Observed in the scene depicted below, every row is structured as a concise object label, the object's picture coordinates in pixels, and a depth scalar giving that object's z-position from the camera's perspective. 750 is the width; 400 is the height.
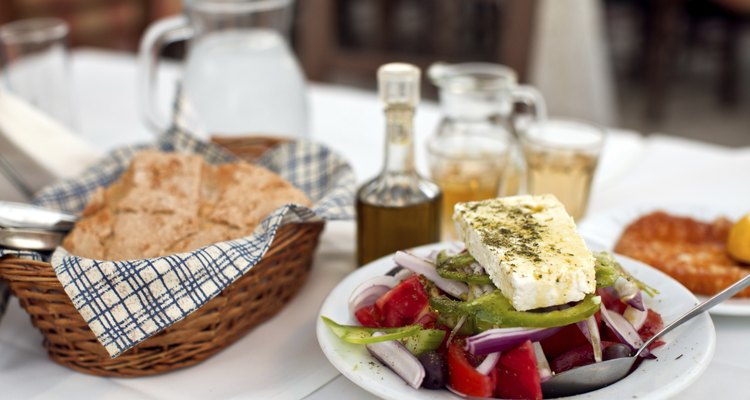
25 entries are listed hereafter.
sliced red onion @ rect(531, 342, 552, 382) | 0.59
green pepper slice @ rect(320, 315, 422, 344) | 0.62
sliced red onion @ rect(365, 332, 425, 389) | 0.59
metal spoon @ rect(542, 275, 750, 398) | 0.59
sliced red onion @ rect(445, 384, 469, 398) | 0.59
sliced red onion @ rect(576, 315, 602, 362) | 0.61
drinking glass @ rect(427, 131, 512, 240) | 0.92
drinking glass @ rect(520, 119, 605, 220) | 0.96
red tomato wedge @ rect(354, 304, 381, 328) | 0.67
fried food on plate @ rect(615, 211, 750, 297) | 0.77
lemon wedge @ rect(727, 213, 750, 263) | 0.79
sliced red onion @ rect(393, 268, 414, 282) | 0.70
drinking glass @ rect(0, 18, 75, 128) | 1.20
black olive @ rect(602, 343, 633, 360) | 0.61
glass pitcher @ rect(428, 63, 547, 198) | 0.94
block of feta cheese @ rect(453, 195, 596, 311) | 0.59
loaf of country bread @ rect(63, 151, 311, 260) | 0.74
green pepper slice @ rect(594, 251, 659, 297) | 0.64
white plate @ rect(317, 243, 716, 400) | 0.57
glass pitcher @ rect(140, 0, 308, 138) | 1.05
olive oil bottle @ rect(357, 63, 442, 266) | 0.80
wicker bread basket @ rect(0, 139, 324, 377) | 0.67
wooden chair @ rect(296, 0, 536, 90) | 1.71
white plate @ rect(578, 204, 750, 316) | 0.89
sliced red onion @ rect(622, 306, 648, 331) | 0.65
